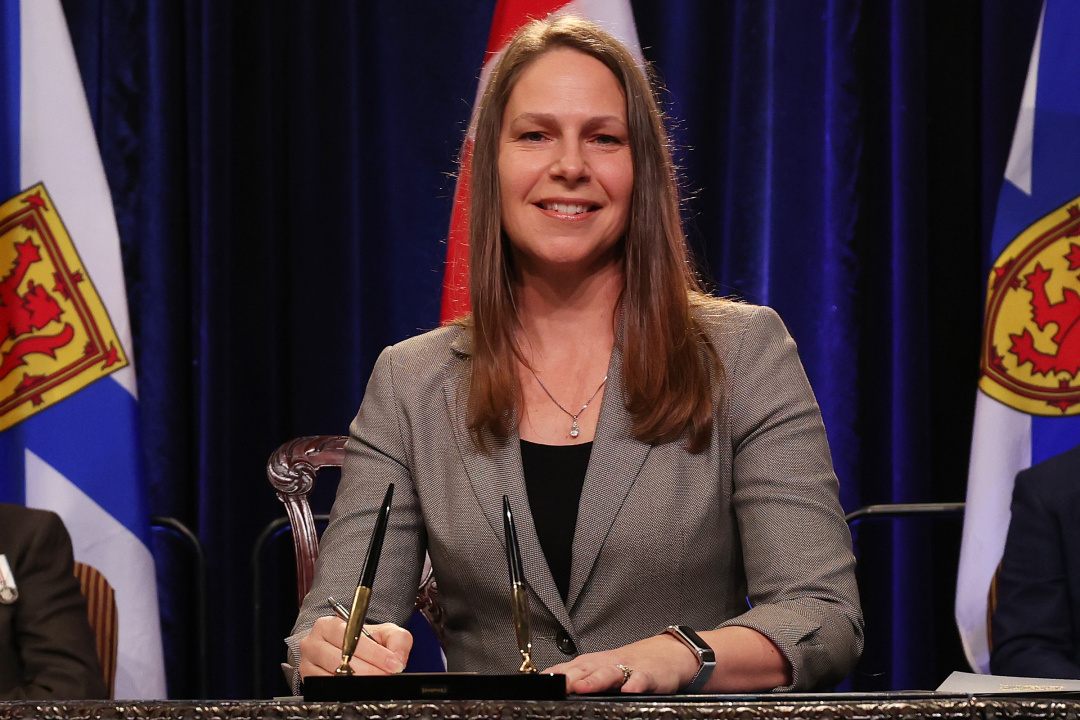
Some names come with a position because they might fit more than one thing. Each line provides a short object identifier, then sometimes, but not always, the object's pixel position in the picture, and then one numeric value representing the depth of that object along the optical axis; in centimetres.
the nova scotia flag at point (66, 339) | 536
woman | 283
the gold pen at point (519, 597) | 188
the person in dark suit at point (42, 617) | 425
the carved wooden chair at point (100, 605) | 525
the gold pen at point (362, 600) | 194
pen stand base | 160
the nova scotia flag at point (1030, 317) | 514
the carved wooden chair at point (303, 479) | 462
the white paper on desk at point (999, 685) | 163
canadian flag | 572
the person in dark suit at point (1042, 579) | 448
